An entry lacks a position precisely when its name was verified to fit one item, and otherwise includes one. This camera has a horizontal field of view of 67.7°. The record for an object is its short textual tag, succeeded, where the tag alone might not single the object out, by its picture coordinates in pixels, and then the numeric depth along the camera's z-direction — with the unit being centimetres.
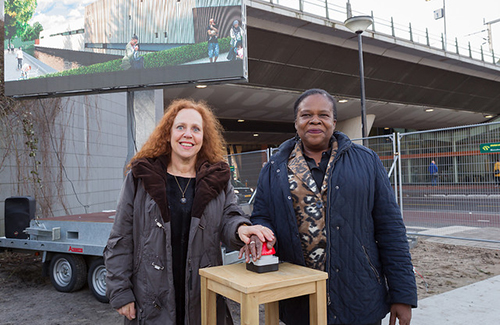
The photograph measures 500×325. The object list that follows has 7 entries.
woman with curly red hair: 204
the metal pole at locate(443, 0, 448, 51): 2910
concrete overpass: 1391
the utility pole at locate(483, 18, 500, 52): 3447
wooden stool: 151
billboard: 643
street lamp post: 997
